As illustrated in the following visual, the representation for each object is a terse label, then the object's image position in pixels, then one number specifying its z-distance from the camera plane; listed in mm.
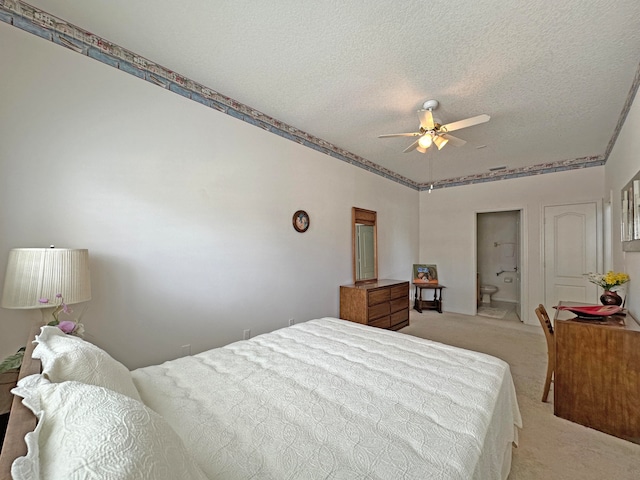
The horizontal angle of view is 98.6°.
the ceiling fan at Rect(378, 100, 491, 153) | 2496
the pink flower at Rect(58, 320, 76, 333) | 1501
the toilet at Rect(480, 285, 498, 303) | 6847
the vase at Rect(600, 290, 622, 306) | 2523
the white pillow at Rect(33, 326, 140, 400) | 927
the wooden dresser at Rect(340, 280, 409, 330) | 3744
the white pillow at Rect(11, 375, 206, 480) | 492
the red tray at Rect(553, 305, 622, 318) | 2270
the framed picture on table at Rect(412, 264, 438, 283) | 5652
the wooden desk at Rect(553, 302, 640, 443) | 1963
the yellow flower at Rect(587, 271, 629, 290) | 2502
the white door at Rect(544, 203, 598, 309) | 4344
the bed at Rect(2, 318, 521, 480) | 603
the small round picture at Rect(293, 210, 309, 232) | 3389
